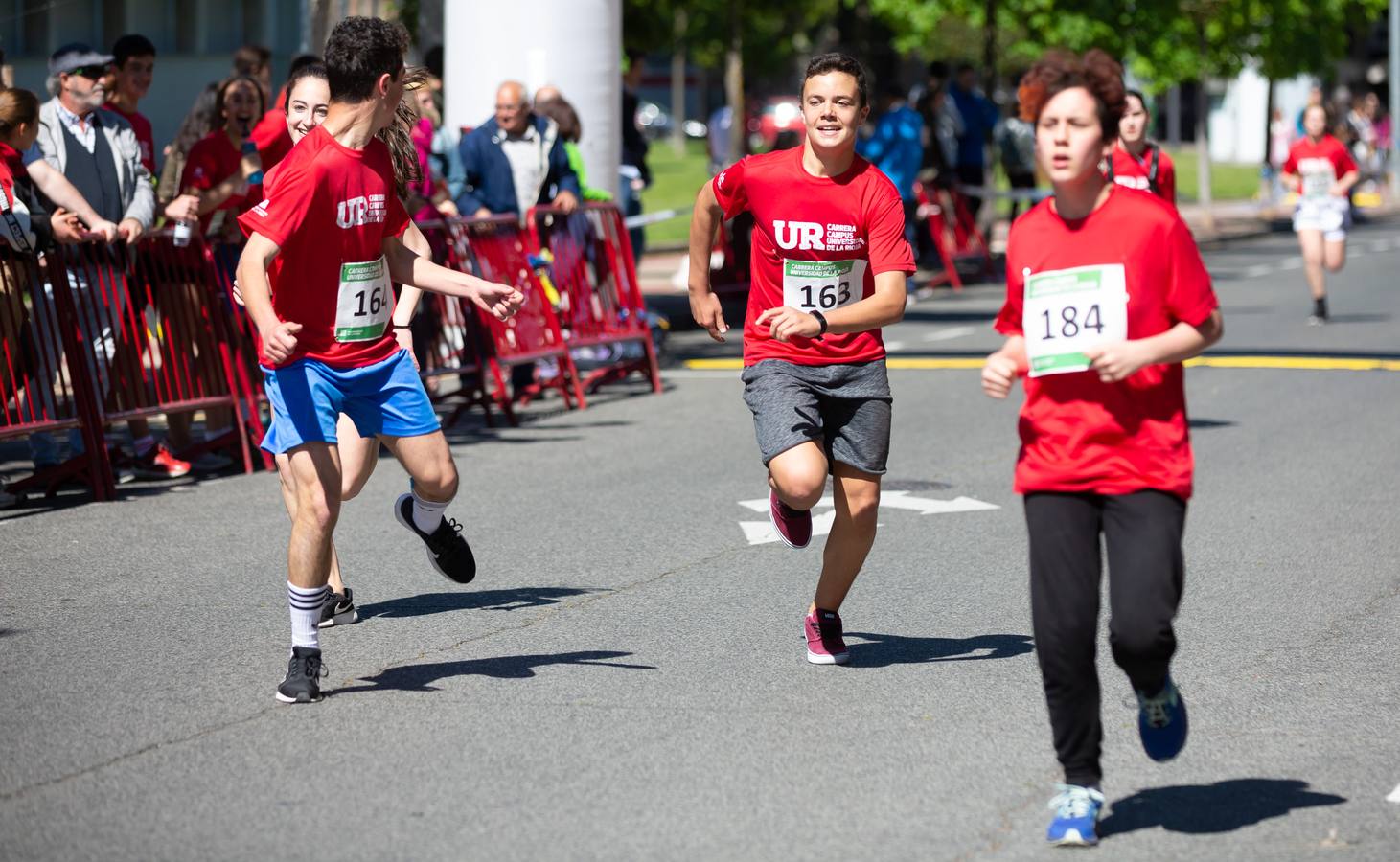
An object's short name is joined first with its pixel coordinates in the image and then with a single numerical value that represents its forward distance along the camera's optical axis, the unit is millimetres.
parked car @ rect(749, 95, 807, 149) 25516
